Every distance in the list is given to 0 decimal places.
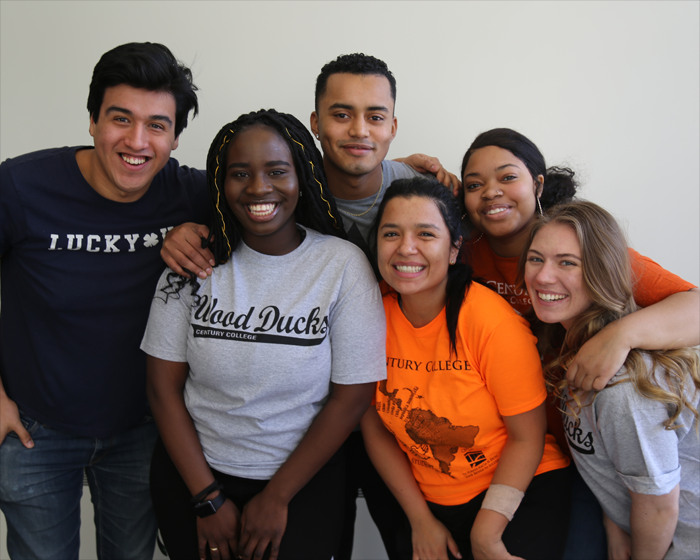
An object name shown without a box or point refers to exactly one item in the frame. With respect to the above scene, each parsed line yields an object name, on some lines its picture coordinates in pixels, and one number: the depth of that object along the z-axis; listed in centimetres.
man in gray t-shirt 163
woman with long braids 126
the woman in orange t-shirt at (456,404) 129
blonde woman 119
